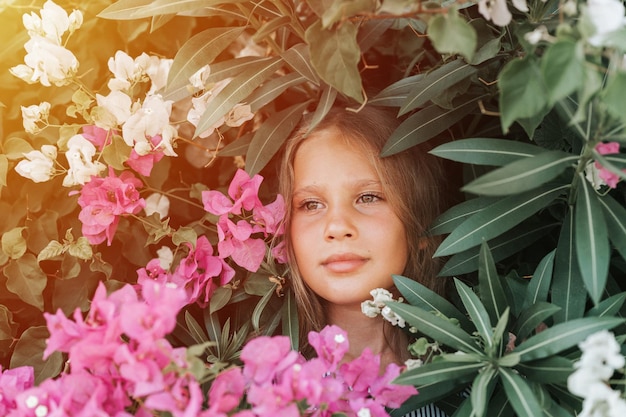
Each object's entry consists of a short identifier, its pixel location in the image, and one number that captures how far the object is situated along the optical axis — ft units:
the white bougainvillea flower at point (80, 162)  4.81
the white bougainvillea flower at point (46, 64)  4.78
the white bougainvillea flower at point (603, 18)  2.99
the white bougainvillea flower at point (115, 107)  4.87
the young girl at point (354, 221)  5.00
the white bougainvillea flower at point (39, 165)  4.90
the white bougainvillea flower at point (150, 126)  4.85
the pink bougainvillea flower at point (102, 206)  4.87
